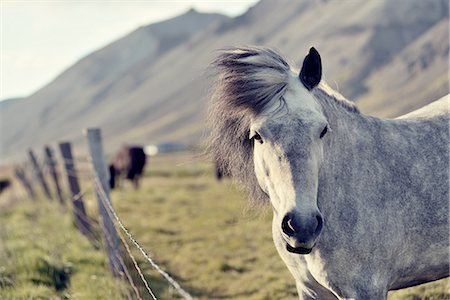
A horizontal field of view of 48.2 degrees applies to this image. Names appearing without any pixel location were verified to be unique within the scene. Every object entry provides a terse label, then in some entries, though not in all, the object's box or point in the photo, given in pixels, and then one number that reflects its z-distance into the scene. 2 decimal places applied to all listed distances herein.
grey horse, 3.39
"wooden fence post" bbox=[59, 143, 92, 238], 9.74
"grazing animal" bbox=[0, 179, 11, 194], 29.01
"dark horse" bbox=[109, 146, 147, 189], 23.03
